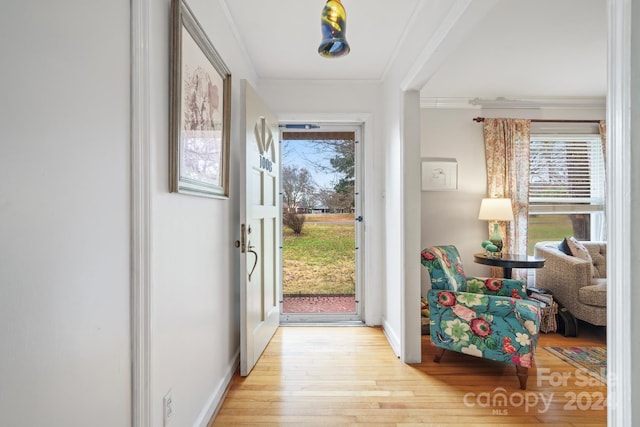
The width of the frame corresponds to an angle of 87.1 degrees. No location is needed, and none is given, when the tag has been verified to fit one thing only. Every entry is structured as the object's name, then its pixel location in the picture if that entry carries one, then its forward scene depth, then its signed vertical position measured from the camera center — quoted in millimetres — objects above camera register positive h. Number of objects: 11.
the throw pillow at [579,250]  3352 -371
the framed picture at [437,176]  3756 +417
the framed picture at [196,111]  1368 +491
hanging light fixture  1435 +794
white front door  2268 -140
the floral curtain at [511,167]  3734 +515
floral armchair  2117 -714
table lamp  3473 +24
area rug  2377 -1122
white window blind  3859 +462
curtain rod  3826 +1052
